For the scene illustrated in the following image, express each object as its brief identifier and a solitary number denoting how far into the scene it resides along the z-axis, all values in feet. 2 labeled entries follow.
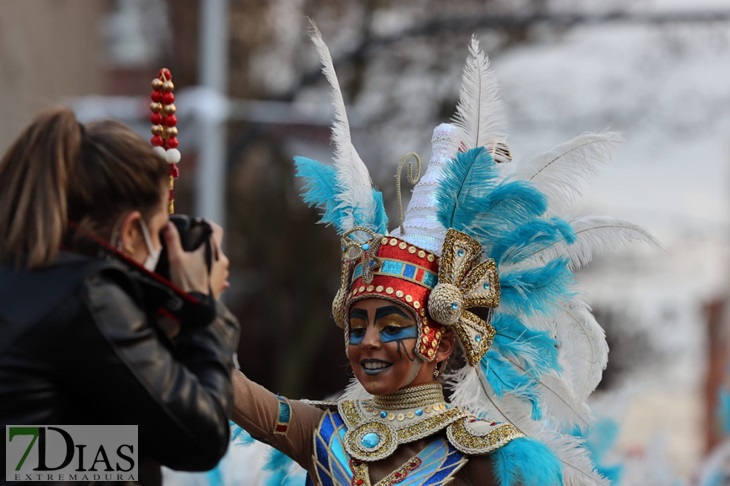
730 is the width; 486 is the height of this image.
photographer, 15.72
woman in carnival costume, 23.90
